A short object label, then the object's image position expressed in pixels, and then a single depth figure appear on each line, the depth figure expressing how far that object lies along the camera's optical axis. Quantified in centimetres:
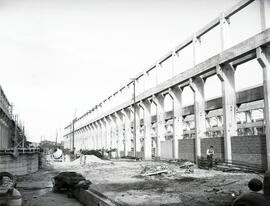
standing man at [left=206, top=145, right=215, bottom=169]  2323
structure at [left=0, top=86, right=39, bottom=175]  2822
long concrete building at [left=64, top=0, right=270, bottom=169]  2019
